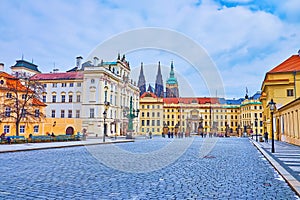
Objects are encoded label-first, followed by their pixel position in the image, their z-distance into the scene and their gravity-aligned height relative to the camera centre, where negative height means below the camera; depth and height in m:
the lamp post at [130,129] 36.75 -2.36
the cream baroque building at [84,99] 43.90 +3.48
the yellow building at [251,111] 78.04 +1.29
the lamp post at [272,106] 15.87 +0.64
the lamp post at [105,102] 44.34 +2.74
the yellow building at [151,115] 80.48 +0.09
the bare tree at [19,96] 29.26 +2.87
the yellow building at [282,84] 31.65 +4.50
